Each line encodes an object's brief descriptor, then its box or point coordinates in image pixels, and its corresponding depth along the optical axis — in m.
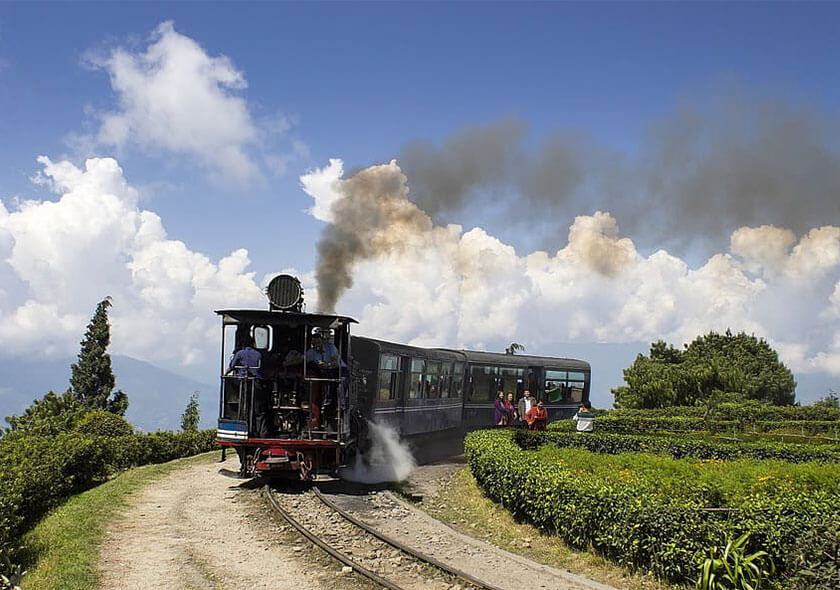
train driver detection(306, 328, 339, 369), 16.20
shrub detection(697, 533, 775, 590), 8.42
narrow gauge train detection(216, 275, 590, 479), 15.62
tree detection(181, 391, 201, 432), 54.92
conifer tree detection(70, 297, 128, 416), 47.97
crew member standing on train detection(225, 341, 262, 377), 15.67
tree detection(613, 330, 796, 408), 46.50
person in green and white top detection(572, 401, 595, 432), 23.89
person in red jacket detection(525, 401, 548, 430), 22.28
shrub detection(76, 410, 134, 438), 24.27
